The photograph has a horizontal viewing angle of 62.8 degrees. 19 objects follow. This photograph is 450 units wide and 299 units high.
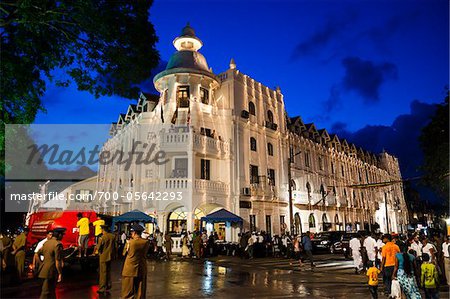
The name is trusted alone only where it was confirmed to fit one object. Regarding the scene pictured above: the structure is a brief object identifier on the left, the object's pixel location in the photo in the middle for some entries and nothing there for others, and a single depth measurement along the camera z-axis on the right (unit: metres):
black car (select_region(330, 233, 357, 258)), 27.04
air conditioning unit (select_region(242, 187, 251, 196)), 29.77
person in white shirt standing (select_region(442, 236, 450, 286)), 13.01
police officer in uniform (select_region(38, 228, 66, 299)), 7.76
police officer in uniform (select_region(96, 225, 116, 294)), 10.19
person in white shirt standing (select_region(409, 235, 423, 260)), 13.01
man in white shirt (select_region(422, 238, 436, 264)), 11.71
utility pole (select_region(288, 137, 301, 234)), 37.06
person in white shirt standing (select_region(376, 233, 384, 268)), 15.31
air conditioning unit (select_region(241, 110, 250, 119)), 31.67
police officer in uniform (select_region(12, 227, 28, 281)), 12.41
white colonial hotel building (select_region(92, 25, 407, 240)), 27.44
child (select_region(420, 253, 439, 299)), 8.39
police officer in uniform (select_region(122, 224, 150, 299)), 7.55
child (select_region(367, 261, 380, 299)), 9.27
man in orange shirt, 9.82
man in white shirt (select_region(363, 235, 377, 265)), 14.74
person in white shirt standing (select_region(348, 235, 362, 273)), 15.98
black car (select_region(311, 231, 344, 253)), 29.02
